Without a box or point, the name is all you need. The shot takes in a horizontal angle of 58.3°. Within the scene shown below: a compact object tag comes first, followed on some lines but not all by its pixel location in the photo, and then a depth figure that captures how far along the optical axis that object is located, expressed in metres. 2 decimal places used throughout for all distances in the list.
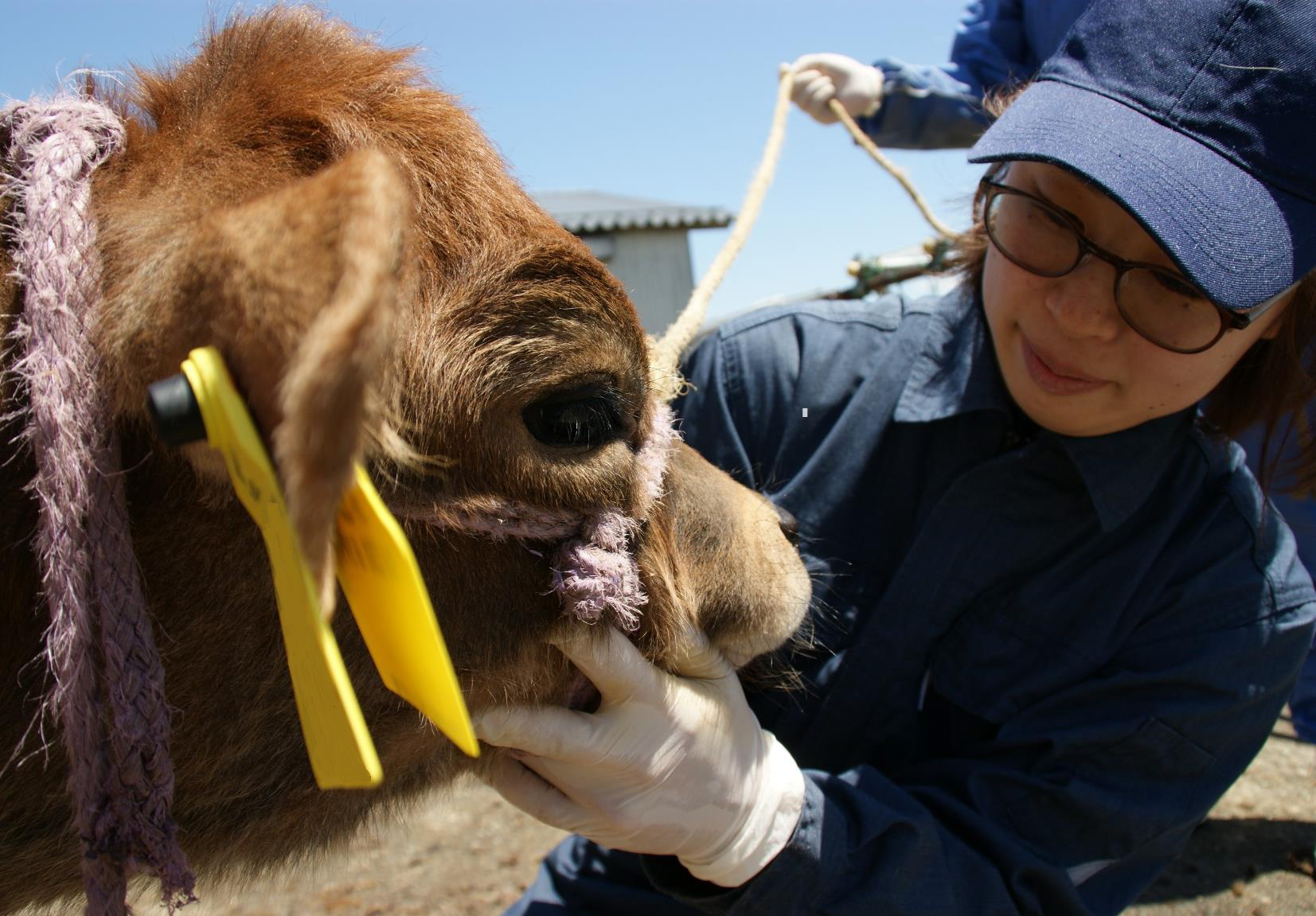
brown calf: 0.38
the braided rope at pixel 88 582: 0.37
